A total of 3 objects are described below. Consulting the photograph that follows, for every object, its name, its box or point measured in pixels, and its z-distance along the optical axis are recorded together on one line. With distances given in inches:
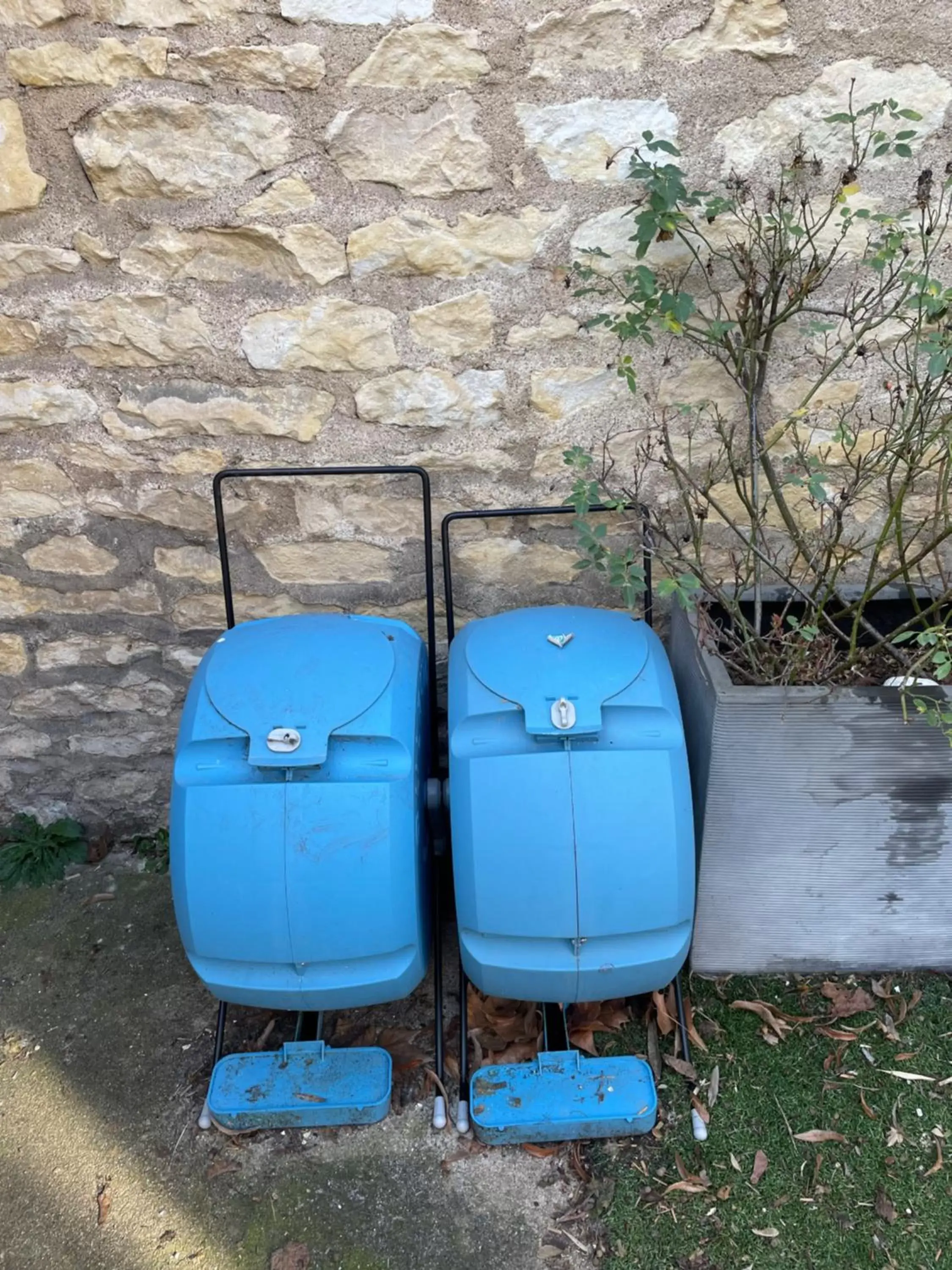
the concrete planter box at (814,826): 79.9
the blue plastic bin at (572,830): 71.7
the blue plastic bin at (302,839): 71.2
